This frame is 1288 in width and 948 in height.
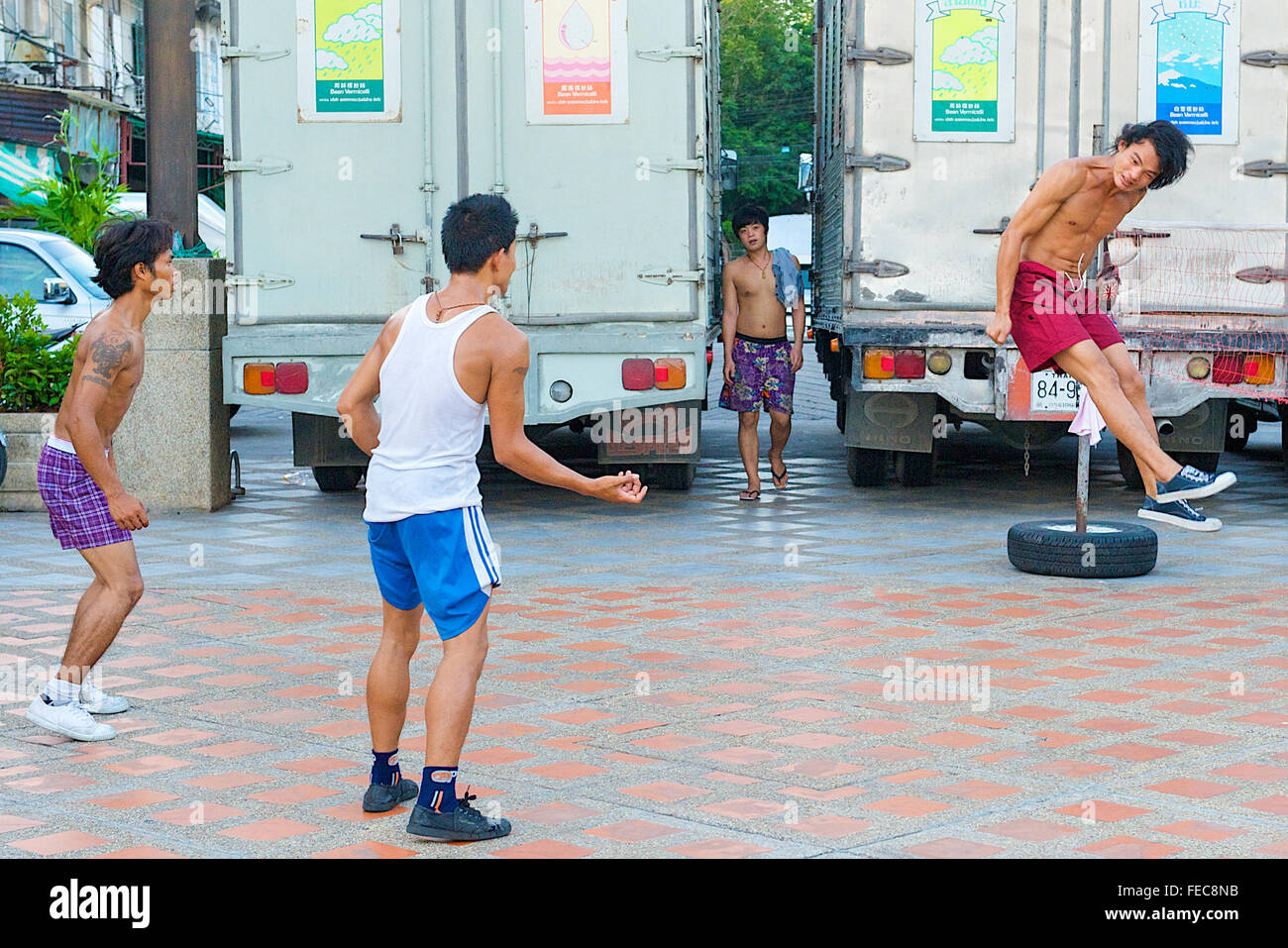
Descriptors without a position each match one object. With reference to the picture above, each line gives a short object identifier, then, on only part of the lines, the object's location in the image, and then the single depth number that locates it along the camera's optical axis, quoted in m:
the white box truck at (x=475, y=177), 9.92
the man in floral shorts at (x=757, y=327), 11.80
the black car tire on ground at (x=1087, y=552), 8.34
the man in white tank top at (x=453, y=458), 4.27
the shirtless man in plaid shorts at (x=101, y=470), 5.45
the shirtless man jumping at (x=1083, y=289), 7.18
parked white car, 14.73
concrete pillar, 10.65
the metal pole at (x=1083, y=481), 8.57
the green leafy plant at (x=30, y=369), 11.14
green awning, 27.56
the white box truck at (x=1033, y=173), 10.07
